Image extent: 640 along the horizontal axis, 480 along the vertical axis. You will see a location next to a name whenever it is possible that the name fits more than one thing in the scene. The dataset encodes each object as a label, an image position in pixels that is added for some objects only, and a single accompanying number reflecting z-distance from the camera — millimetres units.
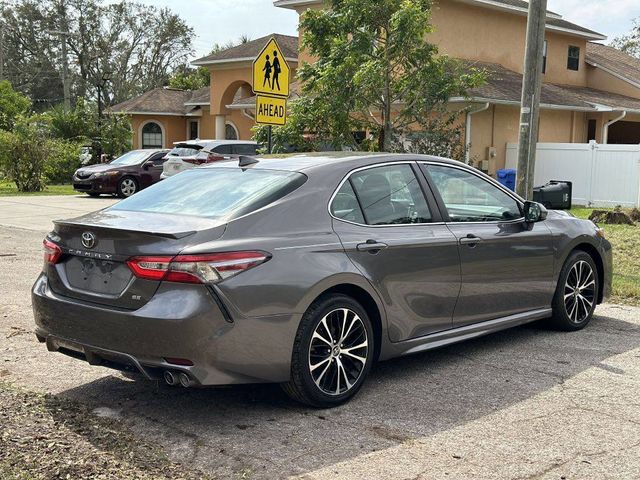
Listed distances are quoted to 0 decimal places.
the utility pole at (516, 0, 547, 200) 10875
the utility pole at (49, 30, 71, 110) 35650
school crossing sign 10438
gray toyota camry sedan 4379
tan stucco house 22875
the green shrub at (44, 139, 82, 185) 28141
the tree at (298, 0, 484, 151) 13844
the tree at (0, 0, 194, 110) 58250
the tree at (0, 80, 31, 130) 32069
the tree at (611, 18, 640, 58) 57688
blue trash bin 21125
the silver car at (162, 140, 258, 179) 20734
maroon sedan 23047
